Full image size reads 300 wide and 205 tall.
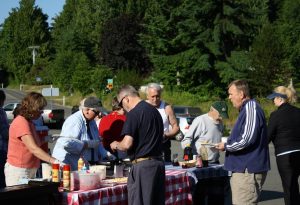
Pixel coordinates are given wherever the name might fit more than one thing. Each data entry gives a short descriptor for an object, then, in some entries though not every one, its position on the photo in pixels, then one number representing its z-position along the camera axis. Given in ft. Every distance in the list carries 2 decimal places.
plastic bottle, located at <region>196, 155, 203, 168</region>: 25.21
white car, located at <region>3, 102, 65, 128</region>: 101.60
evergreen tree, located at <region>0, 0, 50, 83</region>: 334.24
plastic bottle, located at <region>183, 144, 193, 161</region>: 26.35
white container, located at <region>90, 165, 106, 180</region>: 20.15
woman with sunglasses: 24.26
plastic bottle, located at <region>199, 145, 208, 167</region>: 26.24
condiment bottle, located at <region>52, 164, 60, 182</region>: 18.75
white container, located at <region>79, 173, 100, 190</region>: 18.85
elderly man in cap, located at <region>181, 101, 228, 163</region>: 26.91
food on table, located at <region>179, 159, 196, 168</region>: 25.07
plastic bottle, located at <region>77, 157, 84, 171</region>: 20.62
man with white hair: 28.17
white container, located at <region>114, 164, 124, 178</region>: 21.45
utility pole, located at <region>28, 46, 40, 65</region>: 315.21
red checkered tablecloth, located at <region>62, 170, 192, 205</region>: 18.22
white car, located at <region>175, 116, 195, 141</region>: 76.54
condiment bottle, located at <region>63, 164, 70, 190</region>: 18.66
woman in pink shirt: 19.93
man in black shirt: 18.85
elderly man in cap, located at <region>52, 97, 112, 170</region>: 21.72
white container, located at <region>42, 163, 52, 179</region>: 19.90
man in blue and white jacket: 19.63
